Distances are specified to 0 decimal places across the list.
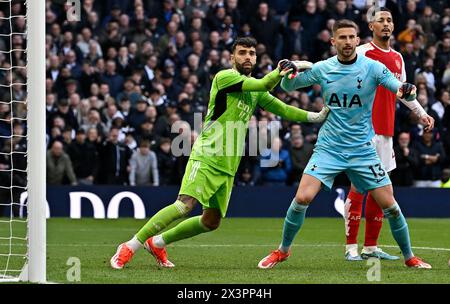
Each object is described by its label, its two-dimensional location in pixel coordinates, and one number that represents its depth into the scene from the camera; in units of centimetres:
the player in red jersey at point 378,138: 1182
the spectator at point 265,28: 2272
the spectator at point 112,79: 2133
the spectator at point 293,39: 2272
